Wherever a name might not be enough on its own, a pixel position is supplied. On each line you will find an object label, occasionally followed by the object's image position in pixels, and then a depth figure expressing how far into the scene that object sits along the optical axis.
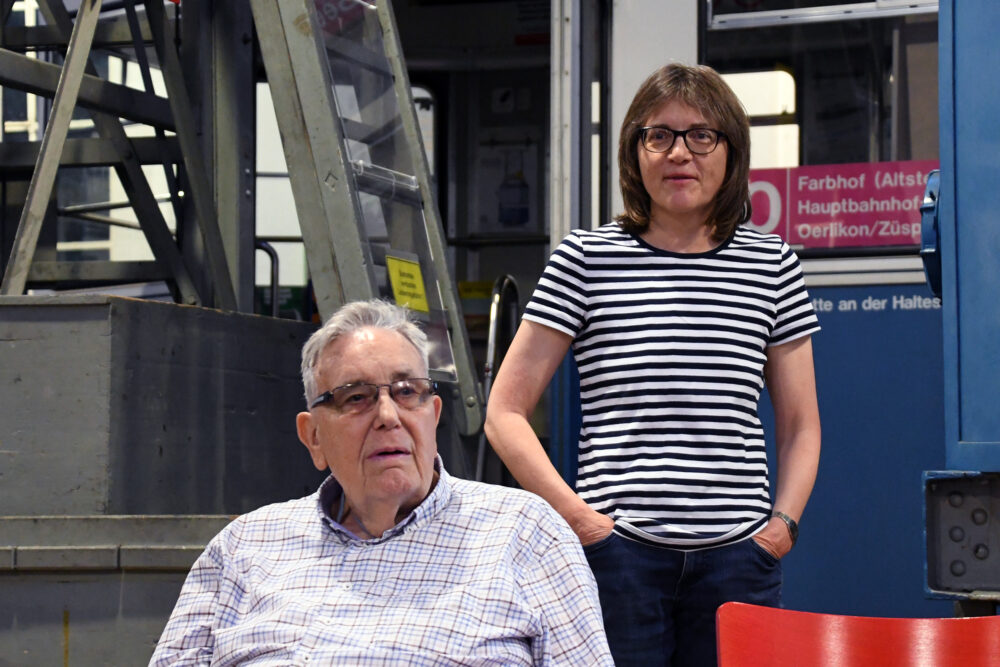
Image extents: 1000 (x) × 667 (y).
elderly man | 2.41
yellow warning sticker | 5.12
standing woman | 2.63
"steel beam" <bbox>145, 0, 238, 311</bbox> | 6.05
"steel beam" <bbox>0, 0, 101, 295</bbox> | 4.75
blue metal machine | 2.92
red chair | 2.29
